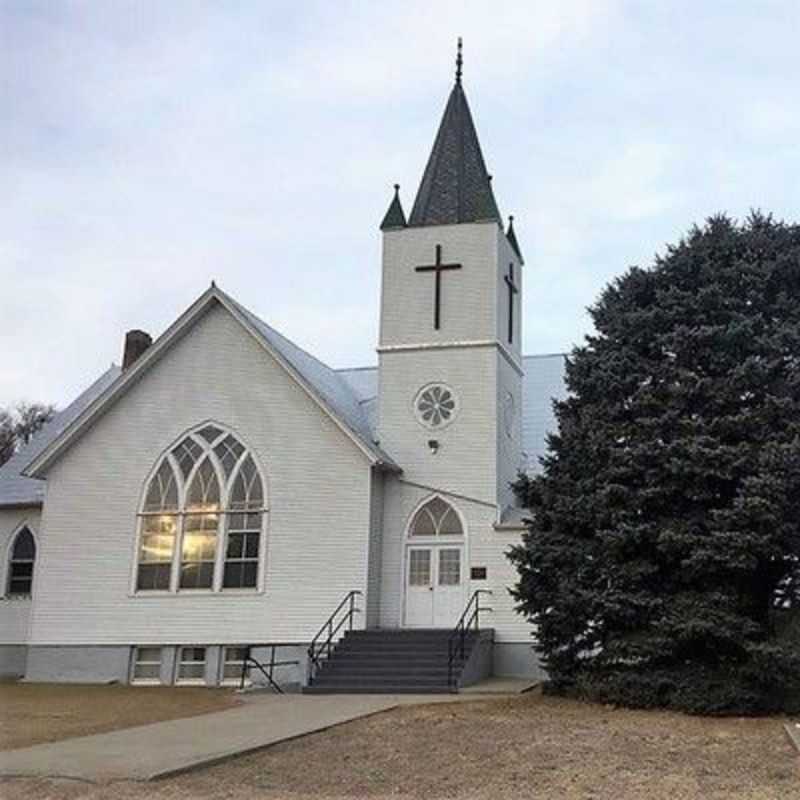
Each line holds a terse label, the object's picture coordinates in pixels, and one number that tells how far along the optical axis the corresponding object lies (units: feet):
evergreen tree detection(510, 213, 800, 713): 50.83
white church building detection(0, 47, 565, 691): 75.46
